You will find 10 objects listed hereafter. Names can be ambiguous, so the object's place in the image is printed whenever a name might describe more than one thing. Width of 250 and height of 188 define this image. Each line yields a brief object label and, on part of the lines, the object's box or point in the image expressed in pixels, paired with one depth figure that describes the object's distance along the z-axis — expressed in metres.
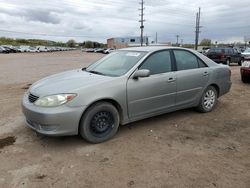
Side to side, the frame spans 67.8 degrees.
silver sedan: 2.76
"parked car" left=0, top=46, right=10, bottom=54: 40.86
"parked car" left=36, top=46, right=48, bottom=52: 54.28
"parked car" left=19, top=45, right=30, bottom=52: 48.20
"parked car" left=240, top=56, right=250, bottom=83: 6.86
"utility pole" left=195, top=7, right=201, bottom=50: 38.05
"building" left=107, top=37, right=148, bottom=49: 68.09
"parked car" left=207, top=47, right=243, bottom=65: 14.09
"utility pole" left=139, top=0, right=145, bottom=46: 40.57
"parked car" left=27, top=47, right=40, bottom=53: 49.54
